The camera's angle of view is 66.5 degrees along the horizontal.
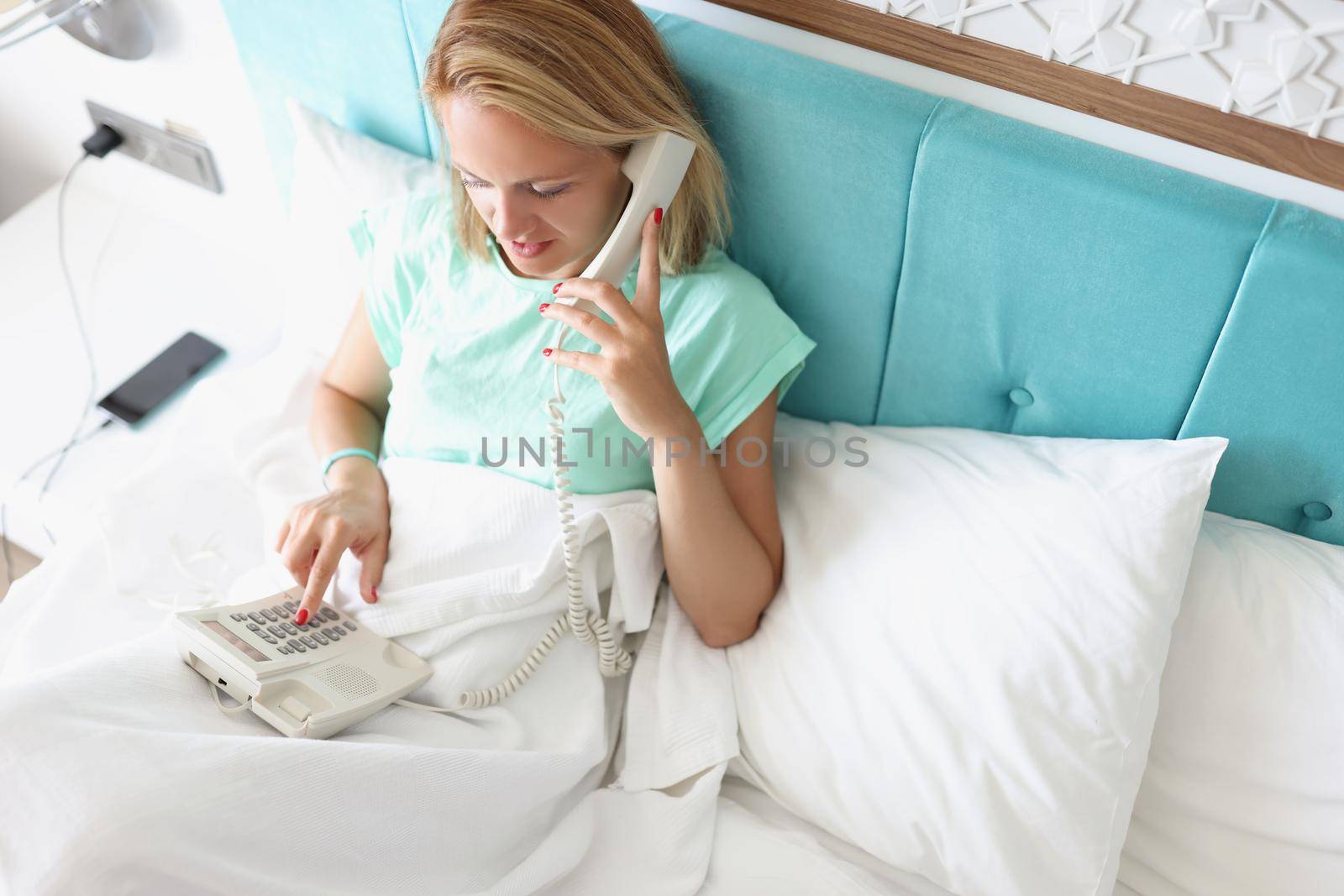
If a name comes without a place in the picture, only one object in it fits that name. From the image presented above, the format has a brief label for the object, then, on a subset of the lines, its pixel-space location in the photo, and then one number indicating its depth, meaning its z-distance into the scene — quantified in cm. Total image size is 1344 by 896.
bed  91
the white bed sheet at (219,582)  108
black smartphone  157
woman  98
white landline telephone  99
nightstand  153
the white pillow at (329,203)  138
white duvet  86
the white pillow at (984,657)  96
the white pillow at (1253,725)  95
